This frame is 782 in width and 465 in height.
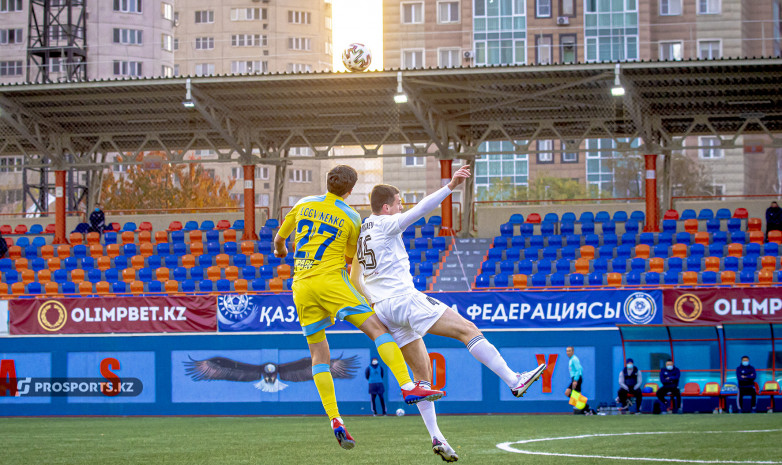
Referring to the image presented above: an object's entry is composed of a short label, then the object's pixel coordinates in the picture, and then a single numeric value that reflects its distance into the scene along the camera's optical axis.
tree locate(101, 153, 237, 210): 67.88
